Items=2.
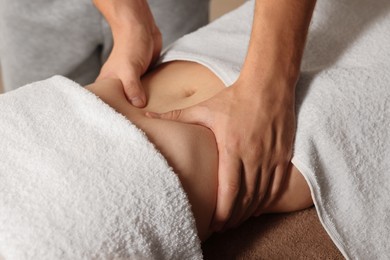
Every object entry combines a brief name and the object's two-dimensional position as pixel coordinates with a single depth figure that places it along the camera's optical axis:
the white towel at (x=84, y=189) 0.73
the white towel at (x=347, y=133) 0.99
